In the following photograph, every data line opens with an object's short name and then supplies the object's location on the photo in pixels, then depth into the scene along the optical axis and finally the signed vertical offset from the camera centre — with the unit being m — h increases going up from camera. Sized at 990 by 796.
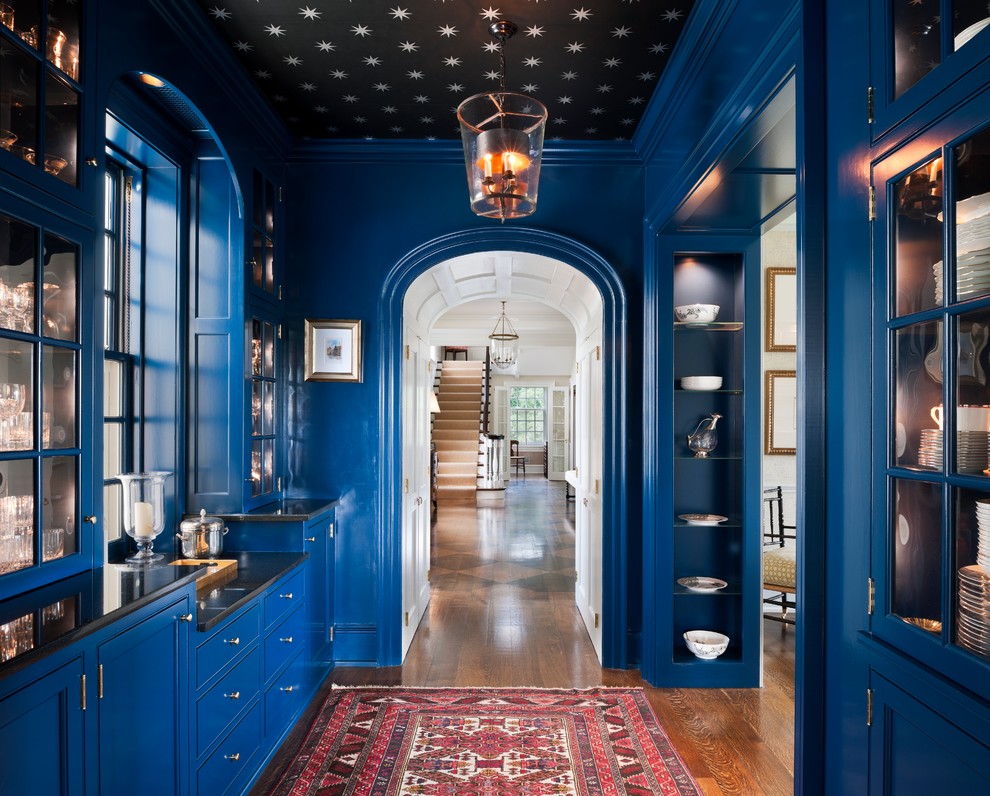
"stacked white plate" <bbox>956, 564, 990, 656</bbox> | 1.27 -0.39
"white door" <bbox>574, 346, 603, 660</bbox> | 4.41 -0.63
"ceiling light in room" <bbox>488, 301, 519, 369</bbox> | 9.82 +0.77
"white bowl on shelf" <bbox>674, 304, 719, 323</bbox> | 3.89 +0.51
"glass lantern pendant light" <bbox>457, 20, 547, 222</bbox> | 2.37 +0.89
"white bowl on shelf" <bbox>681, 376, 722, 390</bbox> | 3.89 +0.11
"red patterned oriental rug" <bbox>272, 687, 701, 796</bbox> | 2.76 -1.53
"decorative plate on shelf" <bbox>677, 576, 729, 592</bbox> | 3.89 -1.03
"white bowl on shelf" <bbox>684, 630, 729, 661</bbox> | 3.82 -1.34
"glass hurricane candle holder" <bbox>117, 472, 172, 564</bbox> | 2.72 -0.43
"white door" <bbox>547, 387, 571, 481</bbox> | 16.62 -1.10
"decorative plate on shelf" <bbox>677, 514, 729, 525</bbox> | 3.88 -0.66
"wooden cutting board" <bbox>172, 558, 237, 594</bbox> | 2.67 -0.69
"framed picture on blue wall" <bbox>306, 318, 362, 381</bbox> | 4.17 +0.32
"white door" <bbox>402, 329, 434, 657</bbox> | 4.38 -0.57
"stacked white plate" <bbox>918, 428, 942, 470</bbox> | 1.39 -0.10
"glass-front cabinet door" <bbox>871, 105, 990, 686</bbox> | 1.28 -0.01
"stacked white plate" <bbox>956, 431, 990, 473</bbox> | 1.27 -0.09
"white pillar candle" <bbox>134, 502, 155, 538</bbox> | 2.71 -0.46
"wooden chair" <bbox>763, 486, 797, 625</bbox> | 4.39 -1.02
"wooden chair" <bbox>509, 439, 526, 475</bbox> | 17.47 -1.43
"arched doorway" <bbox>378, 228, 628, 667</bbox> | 4.12 -0.04
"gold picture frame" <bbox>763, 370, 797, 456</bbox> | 5.00 -0.06
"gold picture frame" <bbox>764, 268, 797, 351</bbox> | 5.03 +0.62
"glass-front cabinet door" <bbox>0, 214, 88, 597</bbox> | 1.80 +0.00
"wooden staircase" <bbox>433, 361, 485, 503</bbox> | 12.27 -0.53
